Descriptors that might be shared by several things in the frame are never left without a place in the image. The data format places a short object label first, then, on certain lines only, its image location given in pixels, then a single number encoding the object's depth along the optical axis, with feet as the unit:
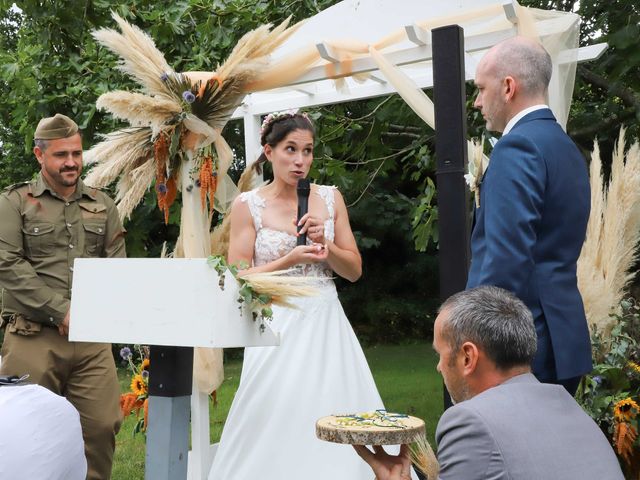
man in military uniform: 13.30
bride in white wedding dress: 12.22
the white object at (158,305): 8.45
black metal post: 10.89
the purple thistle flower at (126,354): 15.98
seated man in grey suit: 5.78
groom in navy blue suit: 8.29
